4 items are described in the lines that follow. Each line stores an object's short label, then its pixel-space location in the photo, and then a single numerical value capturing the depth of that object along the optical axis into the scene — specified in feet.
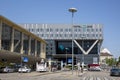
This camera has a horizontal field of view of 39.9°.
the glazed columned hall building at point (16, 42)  111.94
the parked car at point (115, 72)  91.42
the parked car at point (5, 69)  121.81
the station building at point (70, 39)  261.40
